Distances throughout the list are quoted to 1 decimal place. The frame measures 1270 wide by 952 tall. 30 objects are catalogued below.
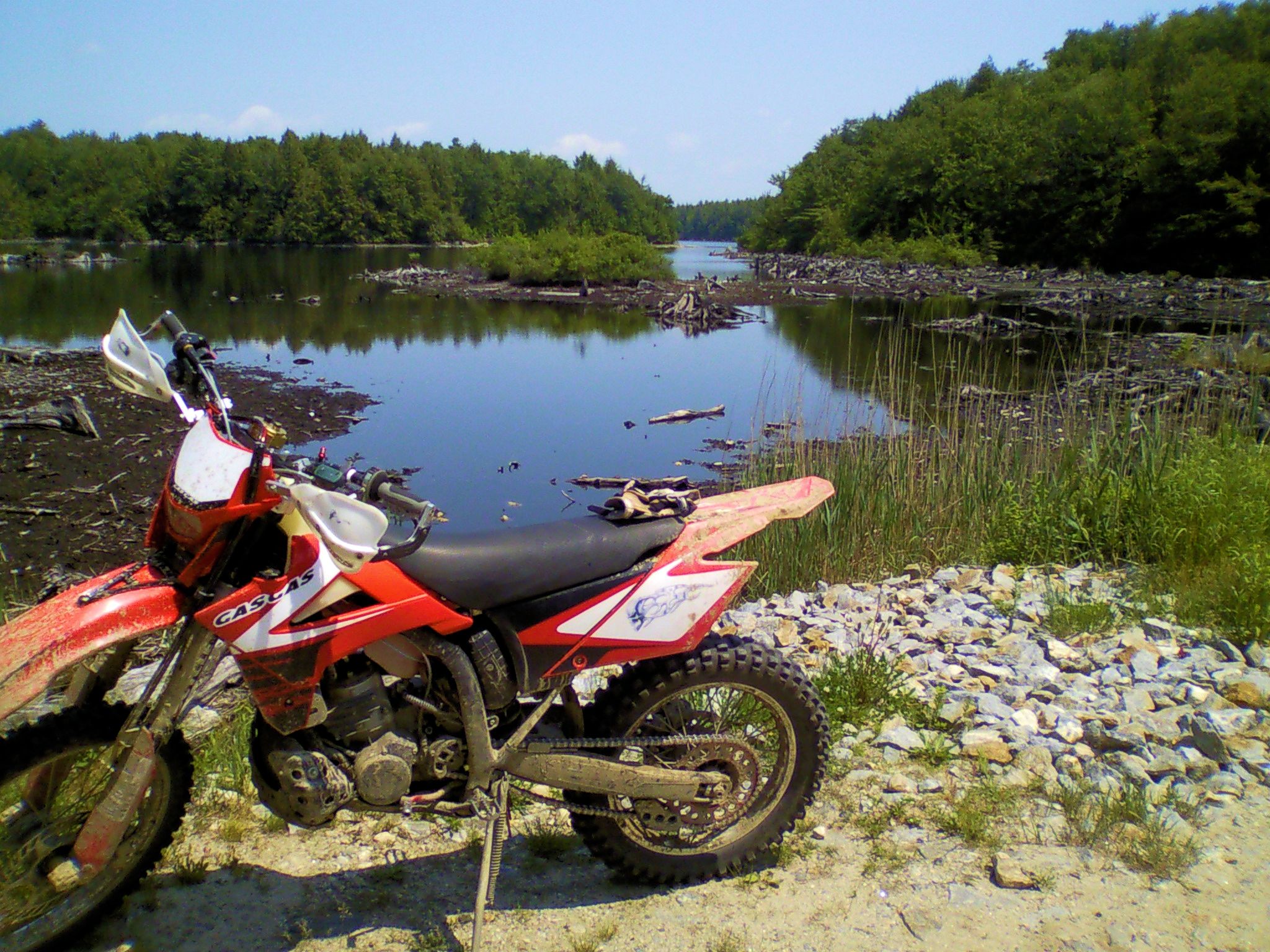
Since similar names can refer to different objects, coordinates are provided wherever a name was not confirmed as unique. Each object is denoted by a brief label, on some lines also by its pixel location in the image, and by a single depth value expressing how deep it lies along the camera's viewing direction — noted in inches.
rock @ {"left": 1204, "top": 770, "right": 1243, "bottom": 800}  131.0
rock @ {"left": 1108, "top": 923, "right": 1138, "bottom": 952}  102.2
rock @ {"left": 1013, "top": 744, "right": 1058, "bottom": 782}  138.7
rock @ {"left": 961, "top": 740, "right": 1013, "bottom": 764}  142.6
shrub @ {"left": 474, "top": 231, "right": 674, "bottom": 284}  1622.8
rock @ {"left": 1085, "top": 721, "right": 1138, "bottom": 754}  144.6
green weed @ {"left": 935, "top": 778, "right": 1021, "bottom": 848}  122.2
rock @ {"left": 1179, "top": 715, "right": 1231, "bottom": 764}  139.9
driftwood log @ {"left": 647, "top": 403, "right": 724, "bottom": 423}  666.2
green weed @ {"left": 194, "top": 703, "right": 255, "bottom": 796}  133.2
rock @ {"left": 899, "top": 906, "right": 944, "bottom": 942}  105.9
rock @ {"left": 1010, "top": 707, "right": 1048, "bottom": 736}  151.5
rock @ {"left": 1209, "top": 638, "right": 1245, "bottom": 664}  171.6
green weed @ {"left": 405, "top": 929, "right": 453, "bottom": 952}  104.8
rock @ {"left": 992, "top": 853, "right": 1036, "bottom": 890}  112.3
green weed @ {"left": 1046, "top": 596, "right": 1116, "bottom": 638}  189.3
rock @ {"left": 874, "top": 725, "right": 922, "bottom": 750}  145.8
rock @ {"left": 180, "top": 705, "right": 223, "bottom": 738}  154.9
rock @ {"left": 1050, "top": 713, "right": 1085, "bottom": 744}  147.9
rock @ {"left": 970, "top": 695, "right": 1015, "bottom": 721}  155.1
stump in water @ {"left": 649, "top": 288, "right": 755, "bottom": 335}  1221.1
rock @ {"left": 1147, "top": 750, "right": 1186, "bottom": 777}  137.9
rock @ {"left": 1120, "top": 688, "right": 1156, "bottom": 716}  157.6
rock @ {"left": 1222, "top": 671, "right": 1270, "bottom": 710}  155.4
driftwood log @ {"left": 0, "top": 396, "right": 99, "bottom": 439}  505.7
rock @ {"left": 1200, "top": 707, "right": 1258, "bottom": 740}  145.3
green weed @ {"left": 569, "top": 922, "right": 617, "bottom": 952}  104.3
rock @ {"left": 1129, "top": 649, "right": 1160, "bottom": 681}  168.7
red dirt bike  89.0
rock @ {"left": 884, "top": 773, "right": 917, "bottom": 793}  134.3
